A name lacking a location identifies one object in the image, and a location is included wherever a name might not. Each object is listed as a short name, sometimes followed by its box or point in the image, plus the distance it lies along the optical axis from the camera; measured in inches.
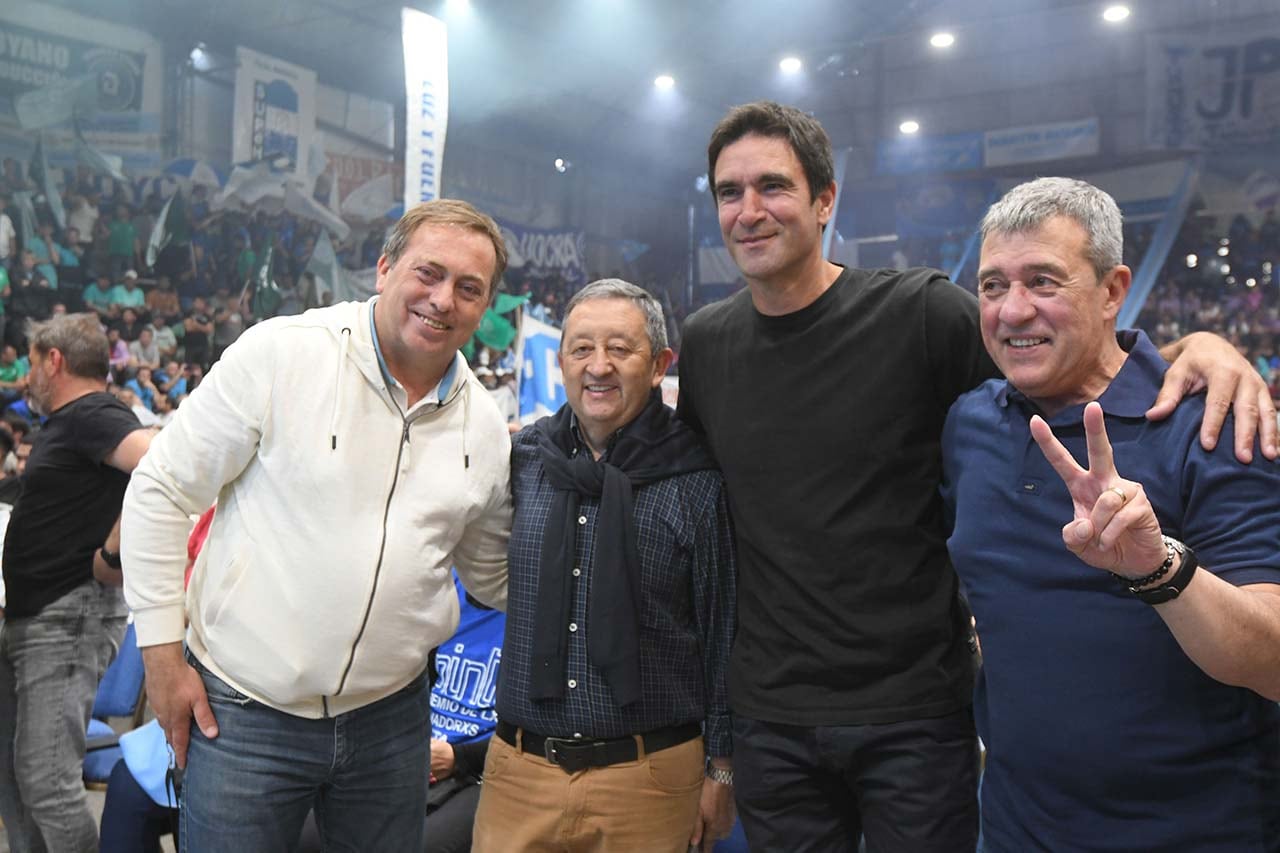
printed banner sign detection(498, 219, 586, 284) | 584.4
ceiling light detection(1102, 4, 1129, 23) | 546.9
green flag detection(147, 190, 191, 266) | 392.8
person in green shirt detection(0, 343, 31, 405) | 320.5
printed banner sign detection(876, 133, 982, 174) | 601.6
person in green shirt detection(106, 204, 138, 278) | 376.5
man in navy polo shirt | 43.1
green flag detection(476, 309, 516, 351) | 337.4
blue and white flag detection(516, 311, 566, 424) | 189.2
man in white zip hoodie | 61.4
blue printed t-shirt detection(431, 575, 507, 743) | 98.5
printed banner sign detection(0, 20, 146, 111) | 358.3
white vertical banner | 223.3
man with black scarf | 66.9
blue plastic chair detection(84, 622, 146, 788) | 127.3
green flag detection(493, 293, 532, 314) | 334.7
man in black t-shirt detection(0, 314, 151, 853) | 104.3
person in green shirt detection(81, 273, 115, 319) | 364.2
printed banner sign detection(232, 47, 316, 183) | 435.2
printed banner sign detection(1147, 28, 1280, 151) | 514.6
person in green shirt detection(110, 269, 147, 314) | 373.1
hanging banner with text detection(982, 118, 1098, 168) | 563.8
